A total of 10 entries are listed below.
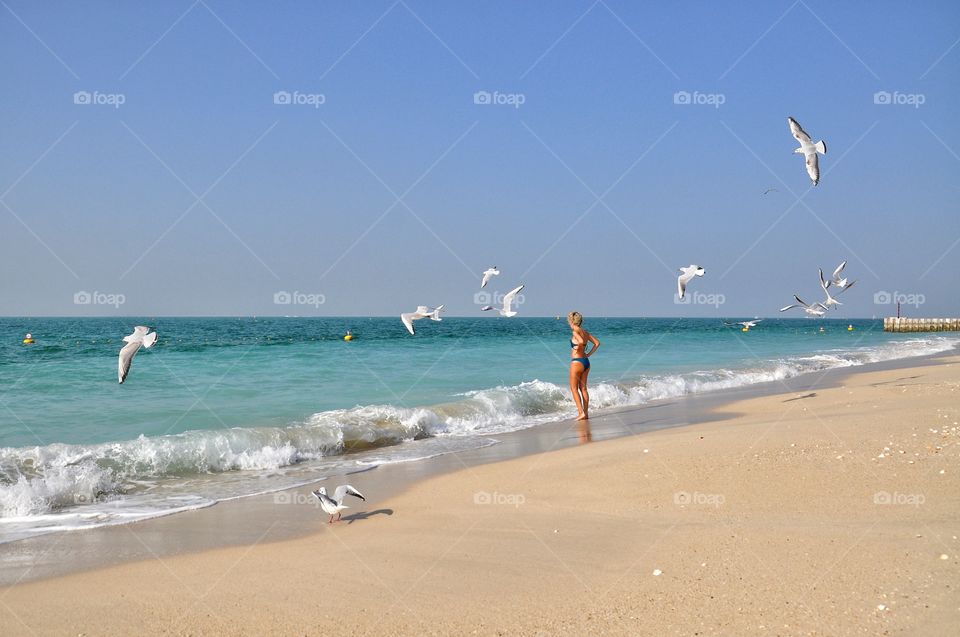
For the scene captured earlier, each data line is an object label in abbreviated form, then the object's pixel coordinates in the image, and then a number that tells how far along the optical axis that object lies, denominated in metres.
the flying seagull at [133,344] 10.41
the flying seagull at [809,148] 12.42
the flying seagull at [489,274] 16.05
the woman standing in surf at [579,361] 14.23
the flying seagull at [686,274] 14.63
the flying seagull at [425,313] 14.34
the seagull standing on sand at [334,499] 7.01
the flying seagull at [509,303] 14.97
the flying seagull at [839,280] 16.47
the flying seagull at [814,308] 16.15
